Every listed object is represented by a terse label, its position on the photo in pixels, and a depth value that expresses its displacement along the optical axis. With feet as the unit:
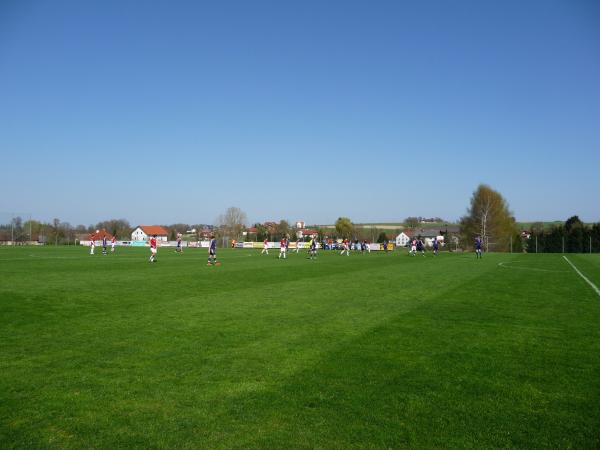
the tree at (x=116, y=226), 468.87
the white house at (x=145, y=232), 566.44
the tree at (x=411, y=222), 577.47
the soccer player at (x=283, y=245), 144.25
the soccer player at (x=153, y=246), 106.11
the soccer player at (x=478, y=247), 148.40
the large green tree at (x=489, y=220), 287.69
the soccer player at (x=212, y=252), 101.51
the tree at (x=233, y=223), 421.18
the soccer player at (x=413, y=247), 171.12
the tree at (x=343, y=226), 479.25
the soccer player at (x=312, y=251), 148.75
